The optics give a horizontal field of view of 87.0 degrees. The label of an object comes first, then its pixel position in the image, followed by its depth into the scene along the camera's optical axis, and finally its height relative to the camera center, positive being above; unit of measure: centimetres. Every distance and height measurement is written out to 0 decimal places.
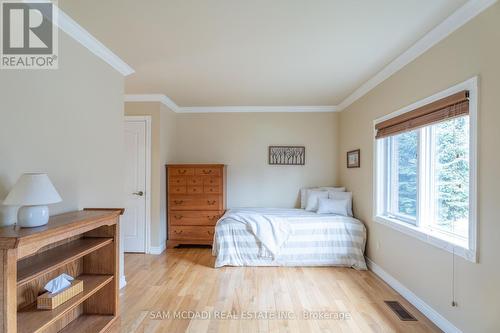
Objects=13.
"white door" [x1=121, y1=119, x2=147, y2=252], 414 -23
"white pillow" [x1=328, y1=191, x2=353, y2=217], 404 -48
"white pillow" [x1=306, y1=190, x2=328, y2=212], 434 -54
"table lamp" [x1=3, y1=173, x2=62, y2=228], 146 -19
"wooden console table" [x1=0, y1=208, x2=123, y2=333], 126 -65
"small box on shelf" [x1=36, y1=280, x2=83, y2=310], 167 -87
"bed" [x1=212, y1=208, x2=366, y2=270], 360 -105
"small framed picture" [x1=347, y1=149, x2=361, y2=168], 391 +11
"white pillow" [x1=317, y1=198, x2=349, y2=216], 397 -62
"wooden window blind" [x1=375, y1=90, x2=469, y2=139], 194 +45
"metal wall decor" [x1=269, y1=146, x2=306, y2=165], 488 +20
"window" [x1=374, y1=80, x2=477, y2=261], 195 -5
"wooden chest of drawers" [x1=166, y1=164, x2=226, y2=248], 436 -57
